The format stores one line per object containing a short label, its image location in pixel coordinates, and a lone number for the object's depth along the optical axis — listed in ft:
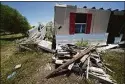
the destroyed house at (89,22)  15.07
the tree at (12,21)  31.55
